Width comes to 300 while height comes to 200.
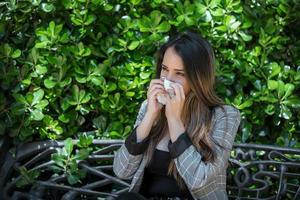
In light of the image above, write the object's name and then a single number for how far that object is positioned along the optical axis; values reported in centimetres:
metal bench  354
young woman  276
